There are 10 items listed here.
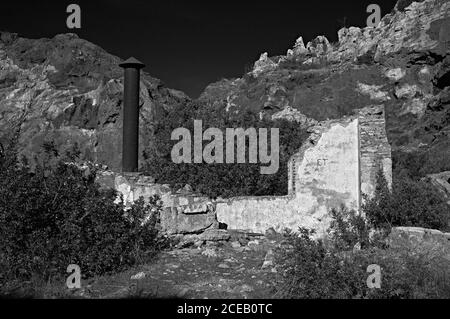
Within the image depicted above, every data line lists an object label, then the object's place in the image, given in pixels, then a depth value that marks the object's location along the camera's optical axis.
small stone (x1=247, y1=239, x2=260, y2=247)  8.35
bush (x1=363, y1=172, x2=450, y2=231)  8.99
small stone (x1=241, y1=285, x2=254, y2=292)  5.50
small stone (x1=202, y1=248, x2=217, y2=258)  7.46
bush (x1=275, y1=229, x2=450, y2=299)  4.93
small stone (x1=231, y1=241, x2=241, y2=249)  8.20
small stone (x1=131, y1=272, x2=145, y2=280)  6.10
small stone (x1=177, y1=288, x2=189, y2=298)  5.28
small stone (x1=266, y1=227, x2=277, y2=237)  9.40
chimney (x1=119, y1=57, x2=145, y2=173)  15.16
